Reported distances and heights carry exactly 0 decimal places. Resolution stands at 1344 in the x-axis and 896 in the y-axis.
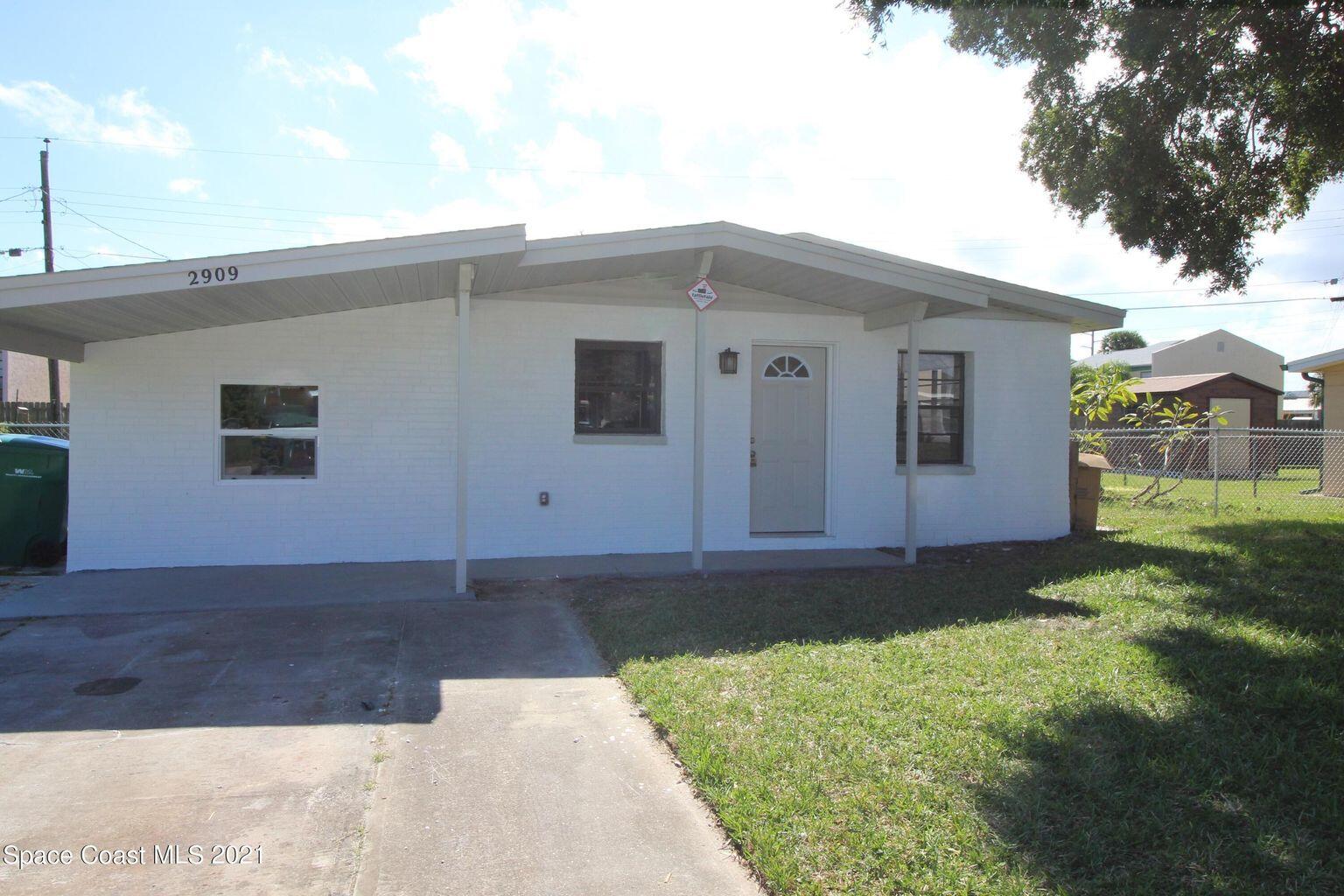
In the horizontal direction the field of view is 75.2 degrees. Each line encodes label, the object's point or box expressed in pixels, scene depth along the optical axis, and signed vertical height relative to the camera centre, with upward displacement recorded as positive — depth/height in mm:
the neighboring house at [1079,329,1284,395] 39781 +3924
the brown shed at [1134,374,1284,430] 26469 +1369
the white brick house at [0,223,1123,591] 8438 +356
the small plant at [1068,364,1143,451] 16766 +865
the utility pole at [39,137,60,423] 21875 +5394
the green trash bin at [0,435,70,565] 8969 -609
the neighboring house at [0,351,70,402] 27580 +2065
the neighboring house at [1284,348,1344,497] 16578 +720
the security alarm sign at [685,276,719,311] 8266 +1380
